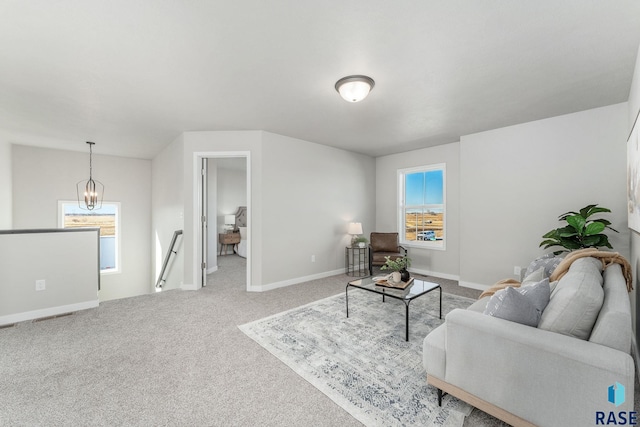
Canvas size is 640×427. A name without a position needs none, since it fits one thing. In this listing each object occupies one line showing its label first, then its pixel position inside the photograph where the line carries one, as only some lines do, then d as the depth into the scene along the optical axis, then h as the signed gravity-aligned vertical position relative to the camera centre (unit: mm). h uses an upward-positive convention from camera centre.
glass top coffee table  2773 -859
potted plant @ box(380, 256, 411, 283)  3164 -684
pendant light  5637 +487
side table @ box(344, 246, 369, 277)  5414 -995
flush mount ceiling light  2518 +1228
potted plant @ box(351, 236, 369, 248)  5402 -567
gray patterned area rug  1735 -1255
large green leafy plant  2953 -212
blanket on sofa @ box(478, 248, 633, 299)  2066 -380
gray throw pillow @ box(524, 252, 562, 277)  2684 -524
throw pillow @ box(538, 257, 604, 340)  1413 -514
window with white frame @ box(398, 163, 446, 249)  5288 +172
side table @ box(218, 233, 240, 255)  7758 -703
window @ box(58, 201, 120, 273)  5922 -308
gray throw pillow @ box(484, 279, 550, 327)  1561 -545
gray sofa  1249 -752
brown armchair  5368 -624
